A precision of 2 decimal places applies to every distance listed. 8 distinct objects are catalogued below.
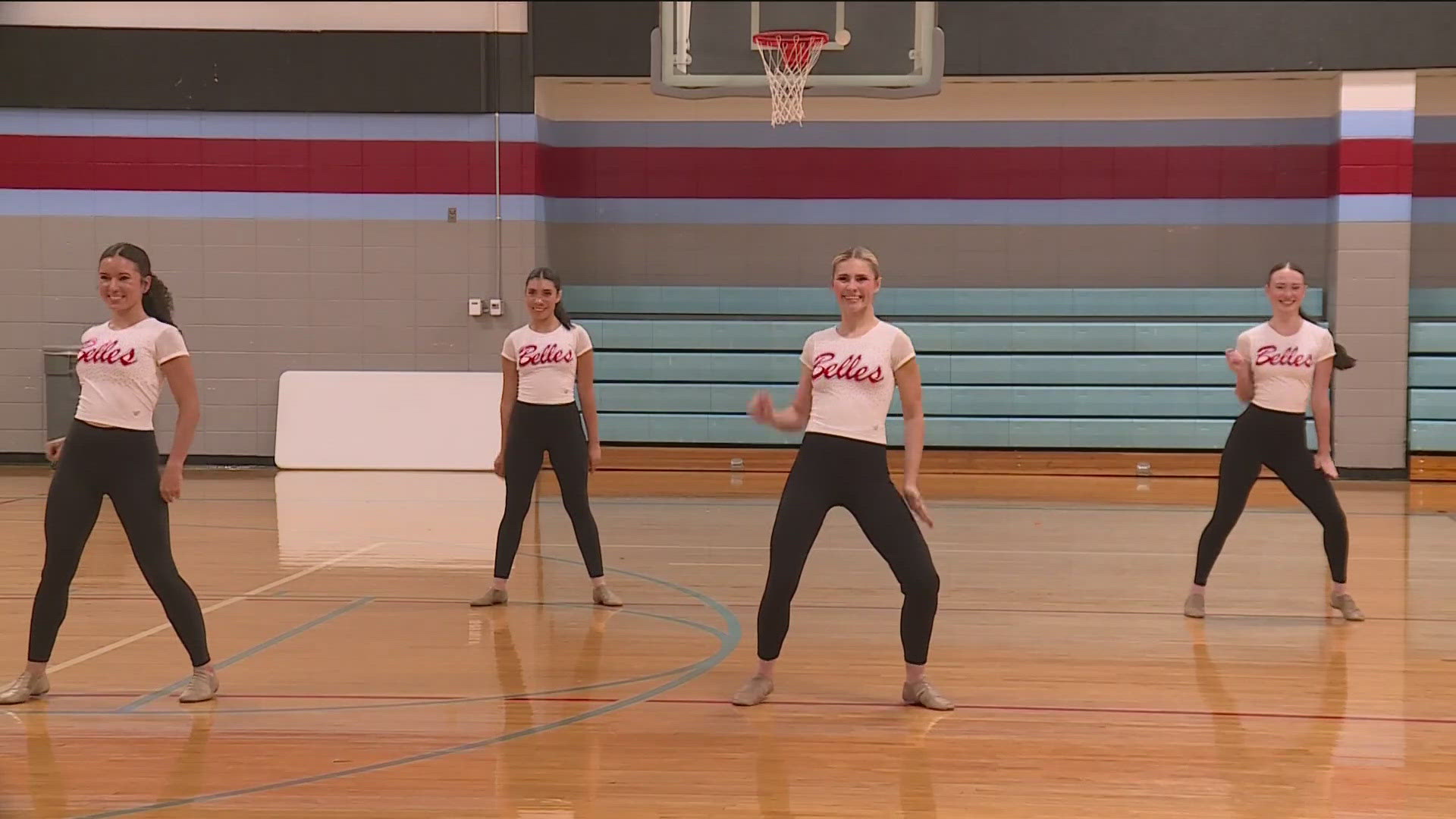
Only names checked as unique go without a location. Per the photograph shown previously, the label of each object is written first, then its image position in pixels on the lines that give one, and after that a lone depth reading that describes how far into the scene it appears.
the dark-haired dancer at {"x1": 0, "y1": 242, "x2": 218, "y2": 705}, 5.38
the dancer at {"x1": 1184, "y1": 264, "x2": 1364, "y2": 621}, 7.08
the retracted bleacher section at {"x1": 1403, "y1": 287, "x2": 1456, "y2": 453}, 13.10
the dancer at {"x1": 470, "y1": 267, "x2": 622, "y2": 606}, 7.46
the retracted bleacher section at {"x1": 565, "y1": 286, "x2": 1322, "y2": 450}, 13.61
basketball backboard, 10.45
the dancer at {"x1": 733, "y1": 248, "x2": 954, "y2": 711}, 5.39
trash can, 13.60
